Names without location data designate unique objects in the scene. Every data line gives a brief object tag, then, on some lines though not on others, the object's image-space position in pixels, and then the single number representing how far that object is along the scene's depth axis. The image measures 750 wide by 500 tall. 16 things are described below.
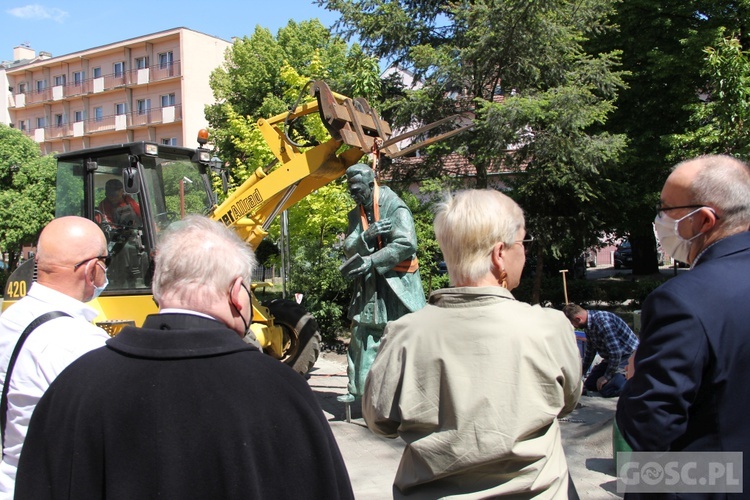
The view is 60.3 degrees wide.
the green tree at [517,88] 12.53
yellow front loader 6.28
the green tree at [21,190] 29.14
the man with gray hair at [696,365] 1.84
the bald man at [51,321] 2.16
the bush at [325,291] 11.84
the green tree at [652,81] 14.75
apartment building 44.28
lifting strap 5.61
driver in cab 6.68
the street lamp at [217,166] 7.41
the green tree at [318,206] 11.95
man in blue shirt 7.07
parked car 31.69
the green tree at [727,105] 10.41
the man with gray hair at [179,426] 1.45
